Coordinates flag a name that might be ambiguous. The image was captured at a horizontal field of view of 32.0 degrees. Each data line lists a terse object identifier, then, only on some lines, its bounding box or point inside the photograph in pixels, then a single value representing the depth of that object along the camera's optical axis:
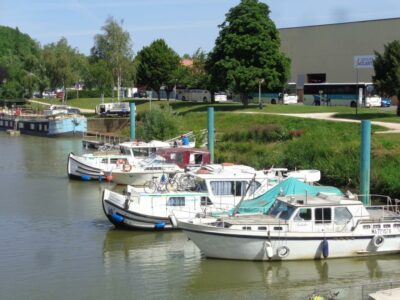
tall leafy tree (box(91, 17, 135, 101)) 106.69
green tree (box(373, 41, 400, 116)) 54.66
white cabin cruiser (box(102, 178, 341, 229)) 28.80
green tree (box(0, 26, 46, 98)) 126.31
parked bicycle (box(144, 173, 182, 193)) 30.30
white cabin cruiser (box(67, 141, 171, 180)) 44.94
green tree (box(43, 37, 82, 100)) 110.19
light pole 73.93
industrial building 92.81
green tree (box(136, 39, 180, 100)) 110.38
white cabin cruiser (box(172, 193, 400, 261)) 23.88
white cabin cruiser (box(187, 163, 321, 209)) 29.73
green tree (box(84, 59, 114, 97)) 107.31
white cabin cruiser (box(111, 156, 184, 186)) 40.53
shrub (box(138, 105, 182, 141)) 58.00
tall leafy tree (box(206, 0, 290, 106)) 75.00
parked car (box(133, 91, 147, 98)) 128.49
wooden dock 67.38
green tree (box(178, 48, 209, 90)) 102.58
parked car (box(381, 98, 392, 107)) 81.50
